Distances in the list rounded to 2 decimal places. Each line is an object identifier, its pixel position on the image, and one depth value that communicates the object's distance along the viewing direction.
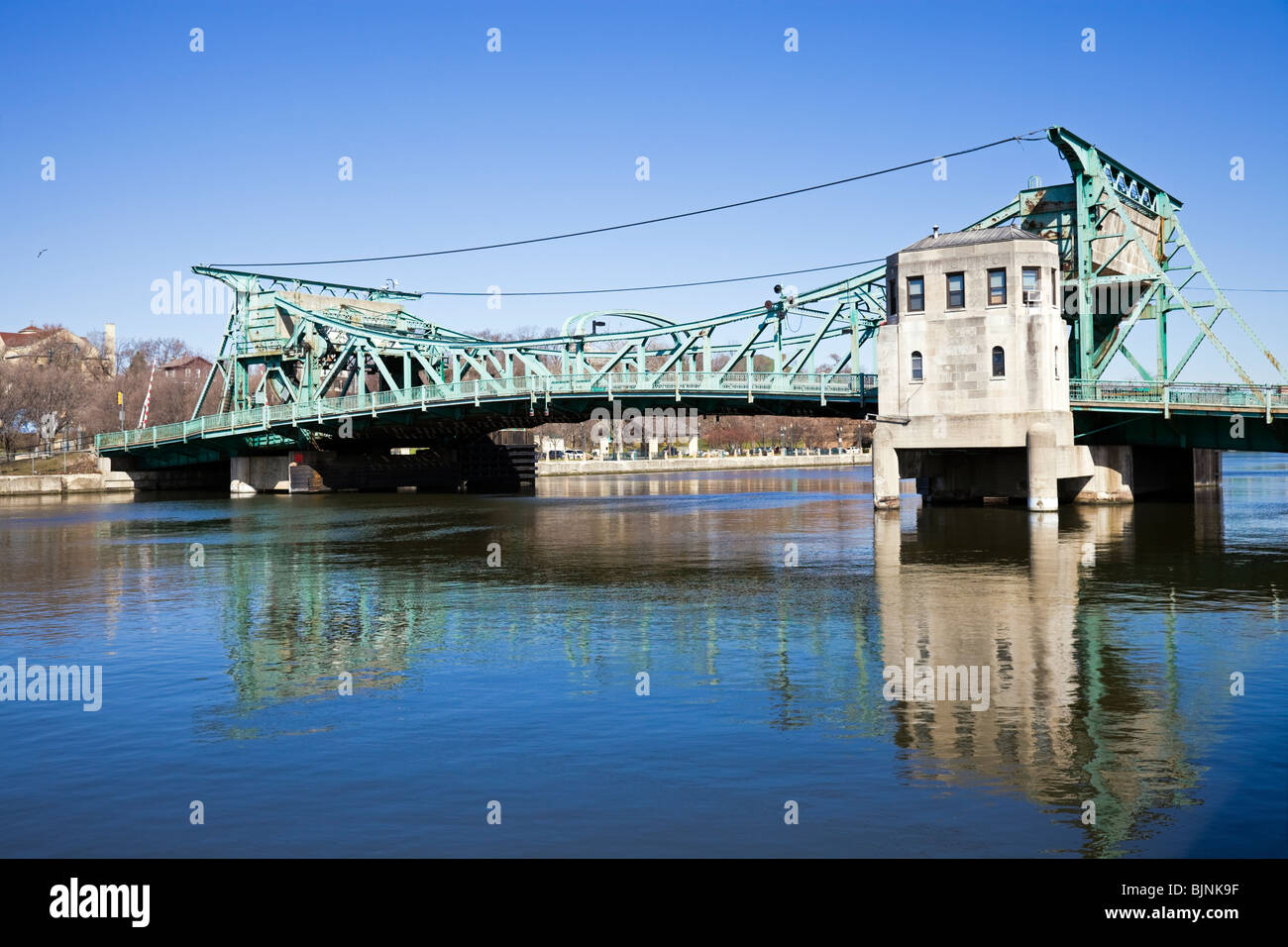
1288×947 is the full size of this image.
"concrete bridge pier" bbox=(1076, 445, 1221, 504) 61.25
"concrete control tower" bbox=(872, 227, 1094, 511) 54.69
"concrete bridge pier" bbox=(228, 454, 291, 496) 102.81
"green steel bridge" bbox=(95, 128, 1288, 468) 58.19
